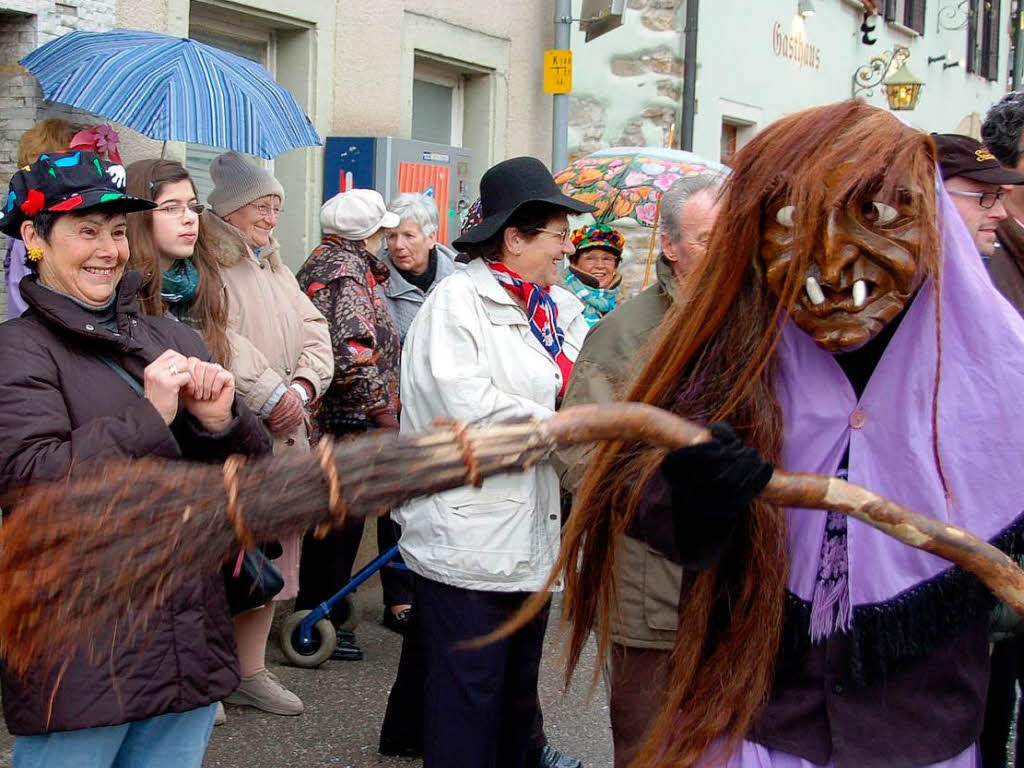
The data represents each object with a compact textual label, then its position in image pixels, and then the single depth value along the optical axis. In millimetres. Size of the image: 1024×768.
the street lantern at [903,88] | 13883
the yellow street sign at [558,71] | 9062
